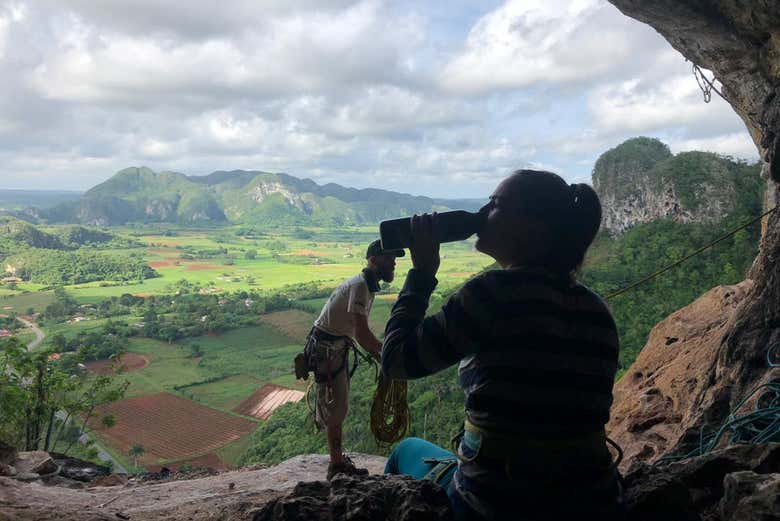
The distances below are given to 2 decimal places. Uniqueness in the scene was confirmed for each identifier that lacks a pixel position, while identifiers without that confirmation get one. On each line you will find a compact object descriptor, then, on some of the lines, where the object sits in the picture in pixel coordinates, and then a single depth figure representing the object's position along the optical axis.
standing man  4.43
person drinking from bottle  1.61
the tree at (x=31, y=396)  9.32
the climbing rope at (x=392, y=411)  3.99
